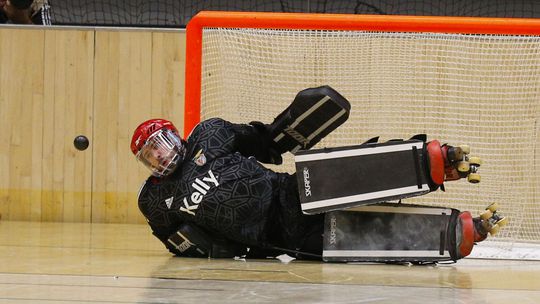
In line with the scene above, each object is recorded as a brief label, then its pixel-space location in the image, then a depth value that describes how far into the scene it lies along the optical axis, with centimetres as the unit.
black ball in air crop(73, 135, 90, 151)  1670
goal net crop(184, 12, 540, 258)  1123
